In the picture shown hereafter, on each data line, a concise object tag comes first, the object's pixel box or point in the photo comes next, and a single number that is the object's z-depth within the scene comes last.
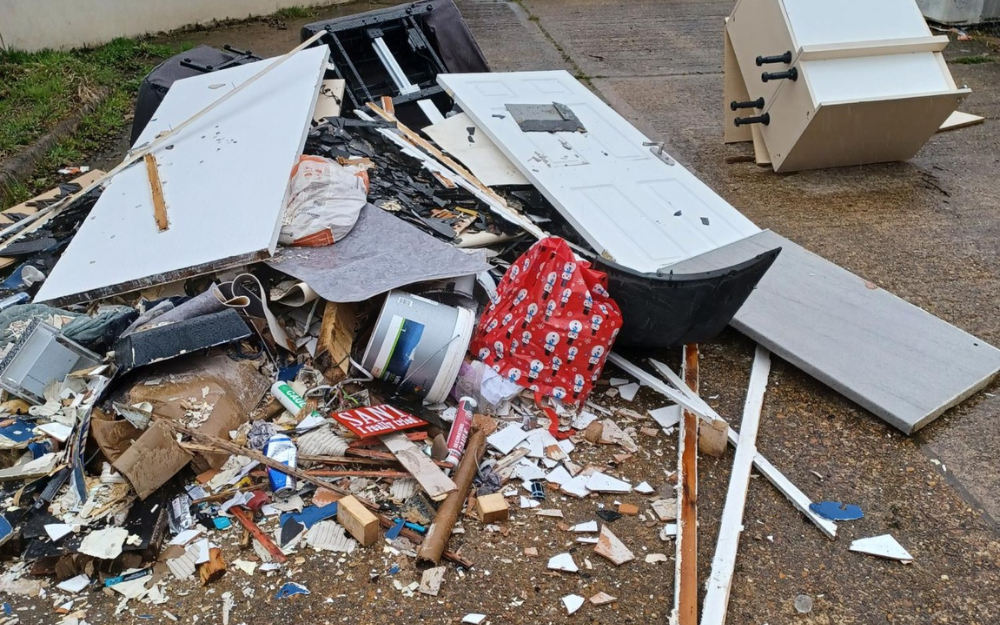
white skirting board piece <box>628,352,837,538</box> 2.63
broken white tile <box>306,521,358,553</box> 2.45
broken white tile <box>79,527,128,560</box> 2.34
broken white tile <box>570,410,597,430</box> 2.99
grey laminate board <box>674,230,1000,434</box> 3.04
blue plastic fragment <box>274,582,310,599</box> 2.31
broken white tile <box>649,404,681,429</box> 3.03
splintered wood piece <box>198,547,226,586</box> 2.34
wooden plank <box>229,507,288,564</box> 2.42
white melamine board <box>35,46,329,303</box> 3.07
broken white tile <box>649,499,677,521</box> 2.64
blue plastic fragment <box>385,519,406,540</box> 2.49
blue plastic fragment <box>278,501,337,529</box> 2.53
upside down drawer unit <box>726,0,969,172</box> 4.57
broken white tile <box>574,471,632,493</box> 2.73
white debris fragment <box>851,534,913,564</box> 2.51
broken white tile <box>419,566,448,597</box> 2.33
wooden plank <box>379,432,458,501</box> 2.57
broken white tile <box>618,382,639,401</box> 3.14
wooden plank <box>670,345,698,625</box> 2.29
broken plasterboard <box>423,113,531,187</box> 3.94
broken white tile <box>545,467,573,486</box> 2.76
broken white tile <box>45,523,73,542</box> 2.40
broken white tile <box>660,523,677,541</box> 2.56
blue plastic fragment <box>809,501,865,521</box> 2.65
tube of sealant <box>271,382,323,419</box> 2.88
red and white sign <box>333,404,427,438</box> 2.71
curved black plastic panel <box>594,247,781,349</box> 2.82
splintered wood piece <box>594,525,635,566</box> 2.47
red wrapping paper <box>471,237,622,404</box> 2.92
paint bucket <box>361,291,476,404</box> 2.86
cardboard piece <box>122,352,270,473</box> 2.67
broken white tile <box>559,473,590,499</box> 2.71
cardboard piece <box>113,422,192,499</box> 2.46
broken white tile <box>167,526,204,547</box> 2.45
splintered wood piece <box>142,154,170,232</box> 3.30
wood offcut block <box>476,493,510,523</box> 2.55
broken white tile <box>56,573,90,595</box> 2.32
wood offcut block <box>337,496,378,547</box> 2.42
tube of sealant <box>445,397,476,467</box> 2.73
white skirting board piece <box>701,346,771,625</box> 2.31
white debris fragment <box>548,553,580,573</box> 2.44
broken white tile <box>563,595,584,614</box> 2.30
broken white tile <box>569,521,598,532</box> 2.58
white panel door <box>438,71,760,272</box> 3.48
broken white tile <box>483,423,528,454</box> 2.85
